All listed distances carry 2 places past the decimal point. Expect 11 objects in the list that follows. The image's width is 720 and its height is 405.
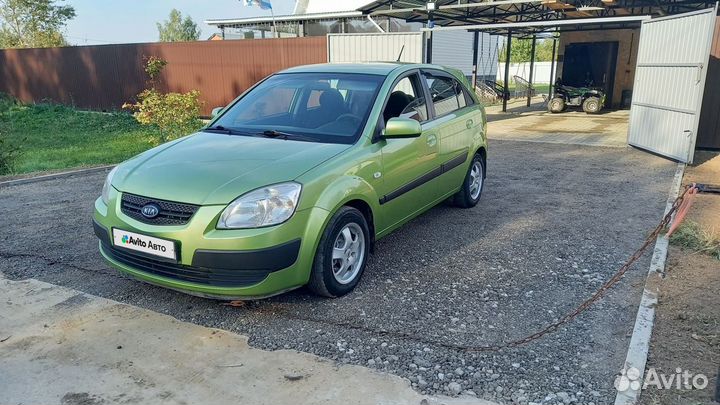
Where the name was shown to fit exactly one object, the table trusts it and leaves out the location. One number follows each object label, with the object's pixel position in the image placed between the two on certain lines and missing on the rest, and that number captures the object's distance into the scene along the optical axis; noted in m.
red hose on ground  3.68
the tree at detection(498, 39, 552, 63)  43.62
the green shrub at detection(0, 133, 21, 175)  8.50
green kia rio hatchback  3.21
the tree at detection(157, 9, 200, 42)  63.53
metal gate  8.38
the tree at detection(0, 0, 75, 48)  29.95
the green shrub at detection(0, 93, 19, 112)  18.93
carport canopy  13.10
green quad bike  17.55
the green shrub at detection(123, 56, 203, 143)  9.73
